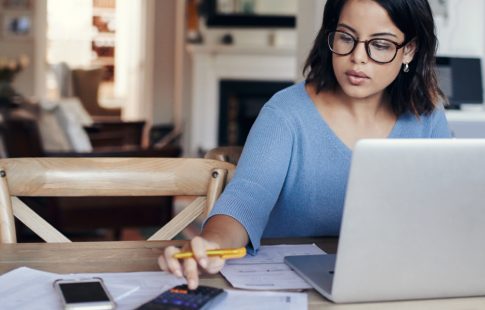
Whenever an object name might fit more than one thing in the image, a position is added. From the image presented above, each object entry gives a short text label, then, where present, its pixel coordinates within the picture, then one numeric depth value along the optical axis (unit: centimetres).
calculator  143
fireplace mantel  827
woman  190
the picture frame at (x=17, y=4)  1050
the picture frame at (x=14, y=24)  1046
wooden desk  154
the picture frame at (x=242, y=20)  818
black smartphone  145
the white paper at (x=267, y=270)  160
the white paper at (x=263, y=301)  149
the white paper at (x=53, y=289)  148
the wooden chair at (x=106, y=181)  197
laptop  140
